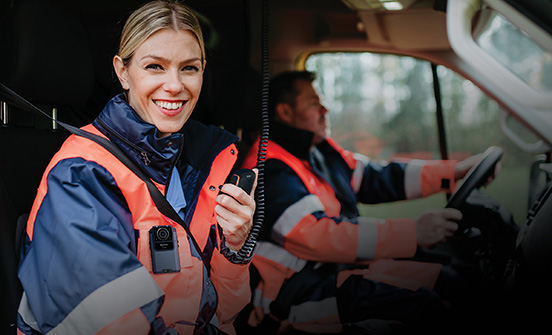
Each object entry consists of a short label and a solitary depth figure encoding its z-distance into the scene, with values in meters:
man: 1.71
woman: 1.12
